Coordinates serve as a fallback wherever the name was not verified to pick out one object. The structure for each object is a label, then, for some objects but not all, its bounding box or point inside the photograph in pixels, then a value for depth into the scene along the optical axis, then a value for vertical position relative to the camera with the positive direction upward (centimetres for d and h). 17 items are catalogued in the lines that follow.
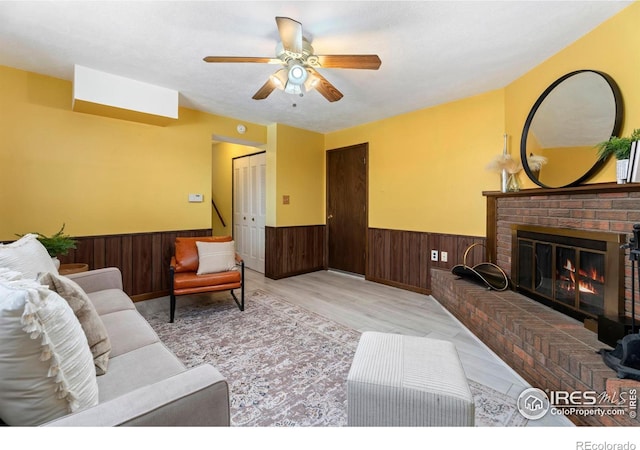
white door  491 +27
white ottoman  108 -66
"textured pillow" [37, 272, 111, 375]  125 -44
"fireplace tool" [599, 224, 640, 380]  131 -63
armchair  279 -56
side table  253 -45
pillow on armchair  300 -39
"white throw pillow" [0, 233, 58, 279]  150 -22
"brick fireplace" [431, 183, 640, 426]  148 -66
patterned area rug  156 -103
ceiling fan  181 +116
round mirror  194 +77
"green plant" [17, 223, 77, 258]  241 -21
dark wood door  450 +26
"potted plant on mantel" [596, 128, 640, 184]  165 +45
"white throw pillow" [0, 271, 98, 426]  76 -41
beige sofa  75 -57
